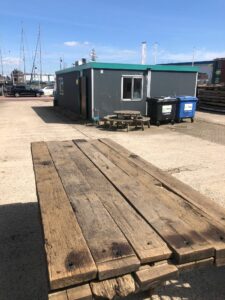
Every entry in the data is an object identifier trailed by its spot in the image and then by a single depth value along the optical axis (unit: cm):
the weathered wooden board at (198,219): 172
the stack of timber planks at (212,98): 1916
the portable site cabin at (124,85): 1356
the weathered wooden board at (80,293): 139
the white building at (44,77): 6562
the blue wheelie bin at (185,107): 1398
